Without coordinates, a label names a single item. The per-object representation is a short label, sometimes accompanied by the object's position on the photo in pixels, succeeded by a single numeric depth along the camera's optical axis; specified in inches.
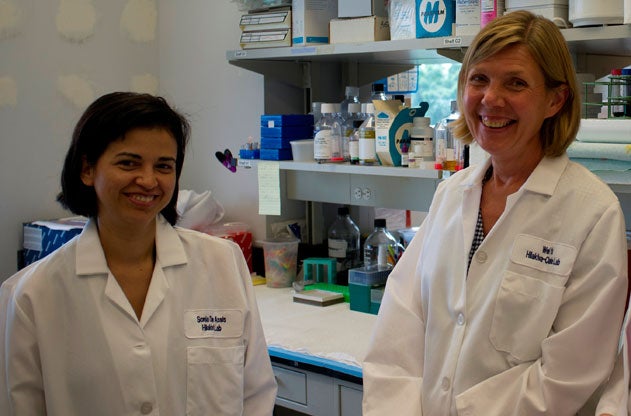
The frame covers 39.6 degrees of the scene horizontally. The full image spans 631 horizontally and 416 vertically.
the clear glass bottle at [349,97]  131.0
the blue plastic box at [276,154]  131.7
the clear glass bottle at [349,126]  124.9
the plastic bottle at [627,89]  92.3
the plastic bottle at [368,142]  118.6
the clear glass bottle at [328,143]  123.3
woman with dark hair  64.9
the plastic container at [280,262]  135.3
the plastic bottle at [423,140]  113.4
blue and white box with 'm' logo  108.3
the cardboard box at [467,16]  105.1
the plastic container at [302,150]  130.0
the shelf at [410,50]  94.0
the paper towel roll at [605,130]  87.2
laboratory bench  101.1
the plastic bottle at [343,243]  135.2
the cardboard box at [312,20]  124.2
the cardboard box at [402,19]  111.9
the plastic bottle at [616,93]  92.4
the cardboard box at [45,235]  131.9
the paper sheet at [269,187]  132.3
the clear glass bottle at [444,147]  109.7
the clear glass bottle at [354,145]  121.1
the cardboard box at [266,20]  126.8
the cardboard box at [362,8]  117.0
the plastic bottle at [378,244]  126.8
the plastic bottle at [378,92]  128.5
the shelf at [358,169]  111.0
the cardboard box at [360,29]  117.0
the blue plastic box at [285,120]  131.0
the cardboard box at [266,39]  127.0
